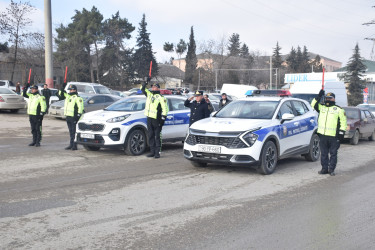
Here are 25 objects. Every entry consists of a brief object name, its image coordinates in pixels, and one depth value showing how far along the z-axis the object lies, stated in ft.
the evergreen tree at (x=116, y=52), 205.16
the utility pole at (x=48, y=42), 85.35
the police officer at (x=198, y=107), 38.50
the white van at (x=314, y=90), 66.39
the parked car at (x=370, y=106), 84.03
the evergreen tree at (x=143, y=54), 228.84
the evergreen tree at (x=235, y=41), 412.81
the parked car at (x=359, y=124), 53.21
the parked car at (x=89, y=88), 83.66
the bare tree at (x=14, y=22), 135.23
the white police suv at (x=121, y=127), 35.35
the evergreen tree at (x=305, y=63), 373.15
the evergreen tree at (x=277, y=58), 348.79
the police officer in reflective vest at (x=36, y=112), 40.68
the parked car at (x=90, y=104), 68.18
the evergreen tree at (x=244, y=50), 417.90
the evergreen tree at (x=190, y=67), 283.92
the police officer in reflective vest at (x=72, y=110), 38.91
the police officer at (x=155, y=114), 35.70
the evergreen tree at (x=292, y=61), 371.39
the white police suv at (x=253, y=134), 27.96
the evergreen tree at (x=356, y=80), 178.19
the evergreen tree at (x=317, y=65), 395.14
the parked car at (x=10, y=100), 73.38
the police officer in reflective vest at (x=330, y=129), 29.66
